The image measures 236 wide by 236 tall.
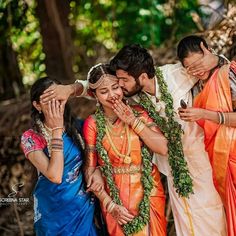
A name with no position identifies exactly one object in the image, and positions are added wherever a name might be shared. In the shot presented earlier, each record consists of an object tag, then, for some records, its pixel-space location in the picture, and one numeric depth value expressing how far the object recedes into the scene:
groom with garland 3.21
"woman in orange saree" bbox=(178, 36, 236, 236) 3.05
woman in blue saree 3.13
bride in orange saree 3.13
